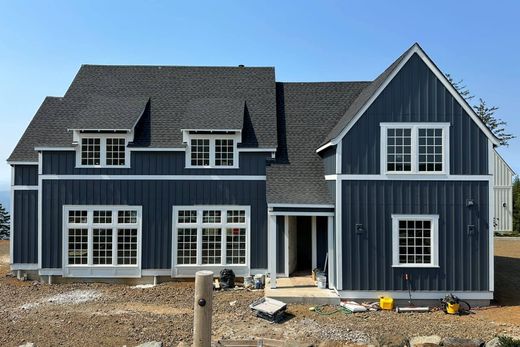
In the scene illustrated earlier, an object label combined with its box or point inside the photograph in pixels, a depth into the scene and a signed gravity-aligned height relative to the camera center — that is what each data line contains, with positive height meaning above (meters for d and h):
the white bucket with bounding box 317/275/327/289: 12.78 -3.56
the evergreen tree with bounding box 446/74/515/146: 44.80 +7.13
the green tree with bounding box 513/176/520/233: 30.78 -2.61
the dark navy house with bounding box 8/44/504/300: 12.22 -0.01
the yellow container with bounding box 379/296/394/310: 11.65 -3.93
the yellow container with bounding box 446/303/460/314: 11.40 -4.00
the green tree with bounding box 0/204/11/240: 40.47 -4.89
